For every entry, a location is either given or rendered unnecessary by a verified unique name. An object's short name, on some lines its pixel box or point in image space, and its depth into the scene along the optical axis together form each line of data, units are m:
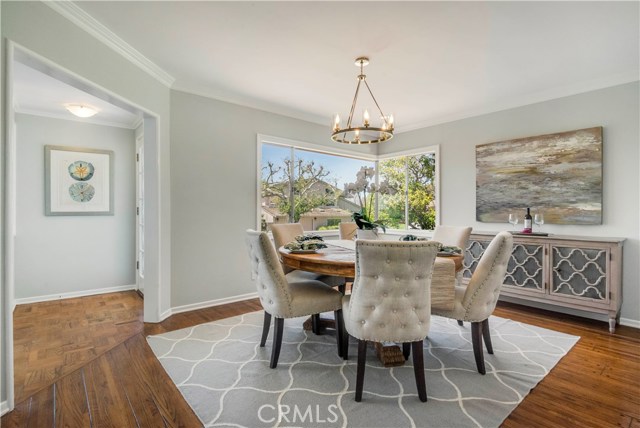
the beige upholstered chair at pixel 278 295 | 2.17
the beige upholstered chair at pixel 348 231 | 3.77
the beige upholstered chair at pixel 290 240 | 2.92
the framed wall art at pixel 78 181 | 3.97
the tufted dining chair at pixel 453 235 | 2.95
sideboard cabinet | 2.91
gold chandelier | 2.49
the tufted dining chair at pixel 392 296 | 1.69
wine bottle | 3.49
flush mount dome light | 3.47
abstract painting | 3.27
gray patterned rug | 1.71
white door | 4.20
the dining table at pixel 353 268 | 2.06
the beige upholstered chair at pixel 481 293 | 2.09
